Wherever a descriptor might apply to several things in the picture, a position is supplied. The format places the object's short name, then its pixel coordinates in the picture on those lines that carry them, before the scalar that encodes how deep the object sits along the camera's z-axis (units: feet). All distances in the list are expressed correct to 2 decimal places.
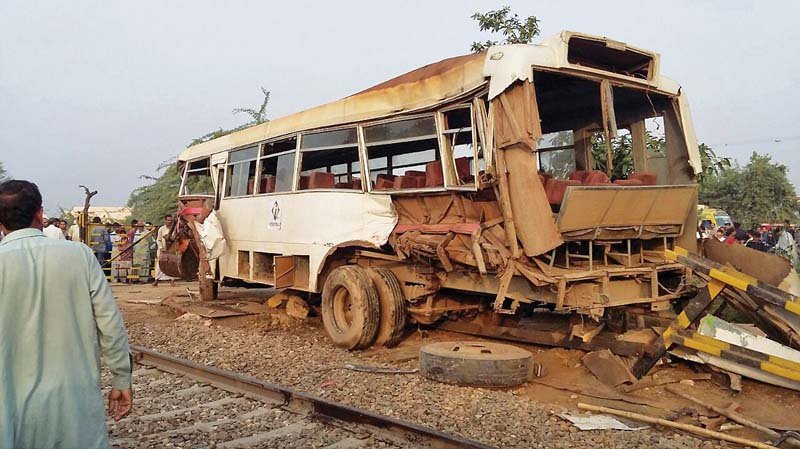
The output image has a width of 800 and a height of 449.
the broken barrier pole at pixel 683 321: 18.43
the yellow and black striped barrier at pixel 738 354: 17.02
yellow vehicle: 71.78
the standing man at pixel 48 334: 8.37
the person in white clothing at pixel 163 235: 41.73
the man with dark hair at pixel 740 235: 39.26
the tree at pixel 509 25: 42.22
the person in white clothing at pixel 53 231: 40.68
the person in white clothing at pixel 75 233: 56.65
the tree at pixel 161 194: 95.35
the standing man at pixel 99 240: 59.72
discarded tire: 19.69
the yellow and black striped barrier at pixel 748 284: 17.37
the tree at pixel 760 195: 105.09
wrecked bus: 20.59
